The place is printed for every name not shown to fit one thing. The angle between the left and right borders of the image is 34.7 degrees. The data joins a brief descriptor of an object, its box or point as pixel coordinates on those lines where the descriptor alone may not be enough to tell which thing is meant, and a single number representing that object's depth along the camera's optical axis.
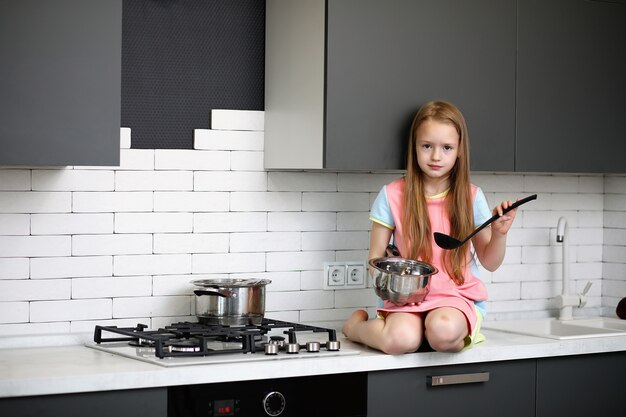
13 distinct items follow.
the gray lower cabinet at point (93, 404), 2.59
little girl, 3.21
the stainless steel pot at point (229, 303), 3.25
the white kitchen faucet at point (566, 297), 4.09
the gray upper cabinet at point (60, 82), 2.75
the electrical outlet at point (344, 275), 3.72
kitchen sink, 3.83
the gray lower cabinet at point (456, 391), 3.09
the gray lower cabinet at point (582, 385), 3.39
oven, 2.80
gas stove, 2.88
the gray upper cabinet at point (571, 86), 3.56
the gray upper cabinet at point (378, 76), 3.24
